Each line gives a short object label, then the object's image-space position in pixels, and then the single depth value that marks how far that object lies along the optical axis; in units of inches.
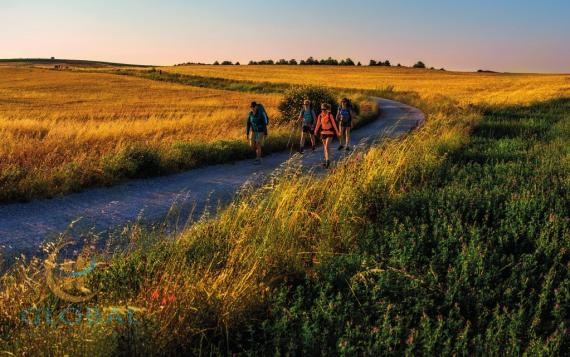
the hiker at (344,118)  642.8
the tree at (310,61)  5113.2
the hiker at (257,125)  530.0
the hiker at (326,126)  517.7
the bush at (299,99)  1025.5
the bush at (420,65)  5123.0
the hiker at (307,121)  604.1
